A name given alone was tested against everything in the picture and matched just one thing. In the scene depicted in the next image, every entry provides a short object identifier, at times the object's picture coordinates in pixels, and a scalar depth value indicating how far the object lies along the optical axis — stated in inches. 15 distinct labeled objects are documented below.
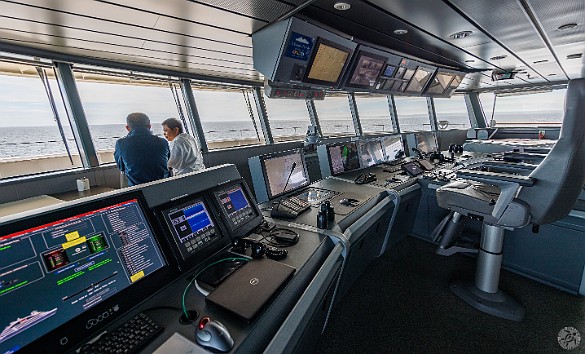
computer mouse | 26.6
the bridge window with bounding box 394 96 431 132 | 249.5
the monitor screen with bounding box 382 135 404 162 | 141.4
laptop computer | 32.2
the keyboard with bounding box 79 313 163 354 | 26.5
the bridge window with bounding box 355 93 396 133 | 237.1
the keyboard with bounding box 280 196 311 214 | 70.6
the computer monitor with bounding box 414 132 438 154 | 163.0
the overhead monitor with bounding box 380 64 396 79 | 124.8
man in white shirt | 124.3
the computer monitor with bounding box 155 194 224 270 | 40.6
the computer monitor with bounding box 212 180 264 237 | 51.7
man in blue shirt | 98.0
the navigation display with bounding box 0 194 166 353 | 25.1
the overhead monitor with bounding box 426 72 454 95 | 162.4
